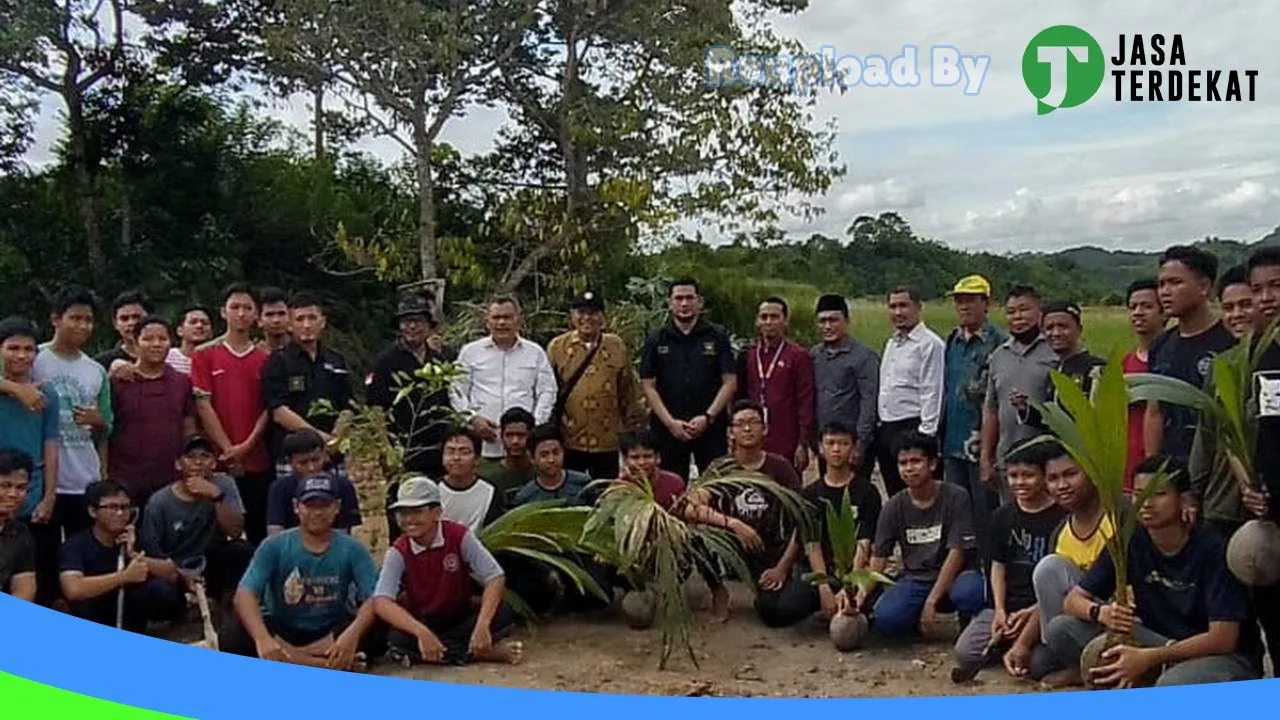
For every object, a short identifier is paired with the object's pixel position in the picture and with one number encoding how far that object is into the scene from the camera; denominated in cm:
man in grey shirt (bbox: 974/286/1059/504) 333
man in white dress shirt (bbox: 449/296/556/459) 374
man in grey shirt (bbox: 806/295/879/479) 377
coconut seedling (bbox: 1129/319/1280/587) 266
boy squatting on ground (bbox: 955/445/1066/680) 301
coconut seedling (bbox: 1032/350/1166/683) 255
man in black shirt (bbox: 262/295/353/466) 360
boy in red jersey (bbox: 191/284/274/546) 362
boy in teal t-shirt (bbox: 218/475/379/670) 313
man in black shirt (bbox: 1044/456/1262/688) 266
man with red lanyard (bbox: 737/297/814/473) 383
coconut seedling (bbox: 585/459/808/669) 317
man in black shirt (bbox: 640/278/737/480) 382
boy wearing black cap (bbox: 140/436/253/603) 343
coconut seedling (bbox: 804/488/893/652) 332
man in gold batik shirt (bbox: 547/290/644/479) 385
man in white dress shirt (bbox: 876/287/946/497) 360
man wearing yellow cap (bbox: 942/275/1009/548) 345
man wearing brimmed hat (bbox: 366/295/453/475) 347
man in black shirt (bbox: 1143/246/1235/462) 284
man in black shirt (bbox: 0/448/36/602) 304
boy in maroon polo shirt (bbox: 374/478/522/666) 318
